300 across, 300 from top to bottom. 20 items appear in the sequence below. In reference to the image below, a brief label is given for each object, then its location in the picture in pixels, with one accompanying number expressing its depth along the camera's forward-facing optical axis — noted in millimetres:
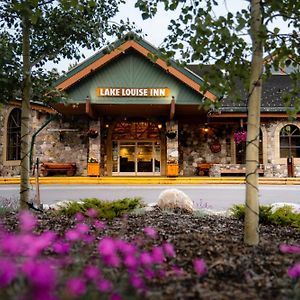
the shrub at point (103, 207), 5573
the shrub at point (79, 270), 1214
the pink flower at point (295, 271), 2230
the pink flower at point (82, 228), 2143
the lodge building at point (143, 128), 17641
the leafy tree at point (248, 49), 3605
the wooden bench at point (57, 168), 18859
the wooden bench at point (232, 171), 18719
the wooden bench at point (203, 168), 19391
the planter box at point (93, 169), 17969
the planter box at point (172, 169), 18031
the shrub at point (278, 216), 5442
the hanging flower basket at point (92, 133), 18328
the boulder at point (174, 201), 6730
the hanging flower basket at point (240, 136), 17025
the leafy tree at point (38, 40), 5359
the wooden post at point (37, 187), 6620
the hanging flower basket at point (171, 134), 18509
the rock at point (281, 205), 6761
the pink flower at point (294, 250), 2873
